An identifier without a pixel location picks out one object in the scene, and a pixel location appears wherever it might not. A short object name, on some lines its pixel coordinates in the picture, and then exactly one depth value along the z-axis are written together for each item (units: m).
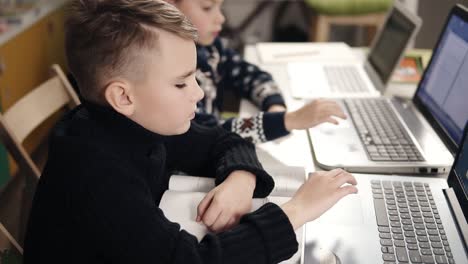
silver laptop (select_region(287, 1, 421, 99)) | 1.37
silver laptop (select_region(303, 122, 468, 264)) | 0.66
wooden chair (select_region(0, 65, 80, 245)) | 1.04
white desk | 0.99
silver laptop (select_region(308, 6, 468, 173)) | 0.92
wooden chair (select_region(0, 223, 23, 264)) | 0.81
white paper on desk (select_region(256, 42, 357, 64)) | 1.70
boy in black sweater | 0.62
